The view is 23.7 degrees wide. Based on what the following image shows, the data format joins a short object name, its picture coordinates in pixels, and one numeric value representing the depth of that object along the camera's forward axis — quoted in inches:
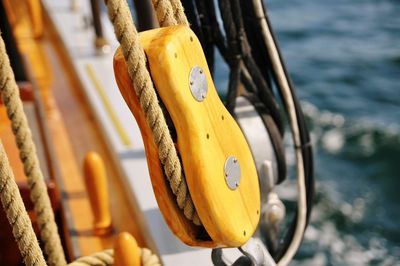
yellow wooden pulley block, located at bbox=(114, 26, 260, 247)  50.4
